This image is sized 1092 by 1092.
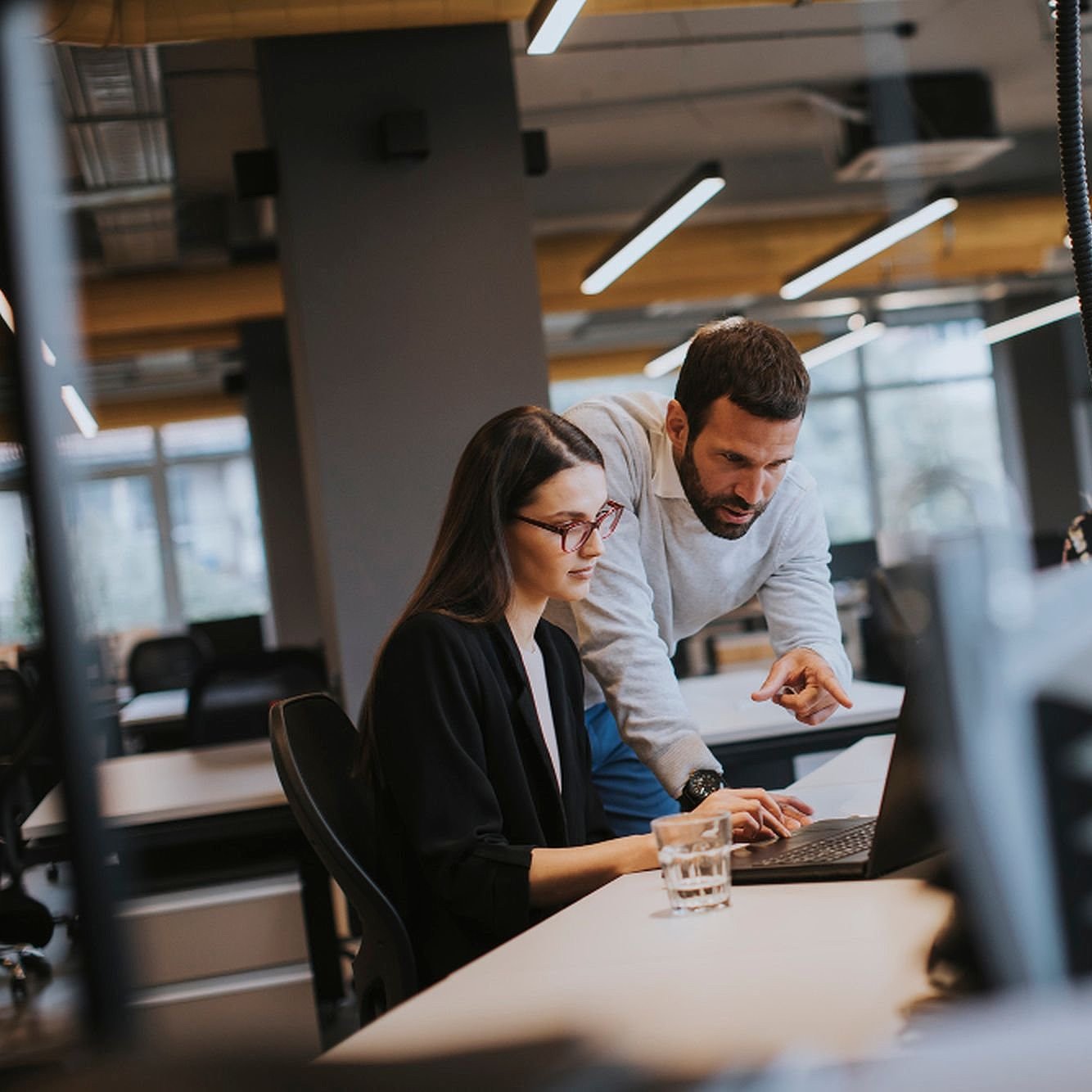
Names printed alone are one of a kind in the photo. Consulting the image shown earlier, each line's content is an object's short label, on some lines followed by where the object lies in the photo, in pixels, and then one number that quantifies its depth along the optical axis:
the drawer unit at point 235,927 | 2.74
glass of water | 1.37
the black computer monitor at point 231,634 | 9.88
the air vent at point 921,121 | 7.28
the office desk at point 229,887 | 2.73
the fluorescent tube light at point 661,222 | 5.62
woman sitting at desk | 1.65
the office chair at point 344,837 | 1.69
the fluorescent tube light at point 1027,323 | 10.88
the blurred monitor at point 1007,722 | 0.63
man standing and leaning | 2.04
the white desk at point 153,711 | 5.96
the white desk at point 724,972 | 0.99
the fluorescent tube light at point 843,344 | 10.65
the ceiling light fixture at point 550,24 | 3.17
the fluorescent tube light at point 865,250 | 6.90
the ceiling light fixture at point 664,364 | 11.84
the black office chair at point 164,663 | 9.09
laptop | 1.30
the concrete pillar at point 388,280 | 4.16
